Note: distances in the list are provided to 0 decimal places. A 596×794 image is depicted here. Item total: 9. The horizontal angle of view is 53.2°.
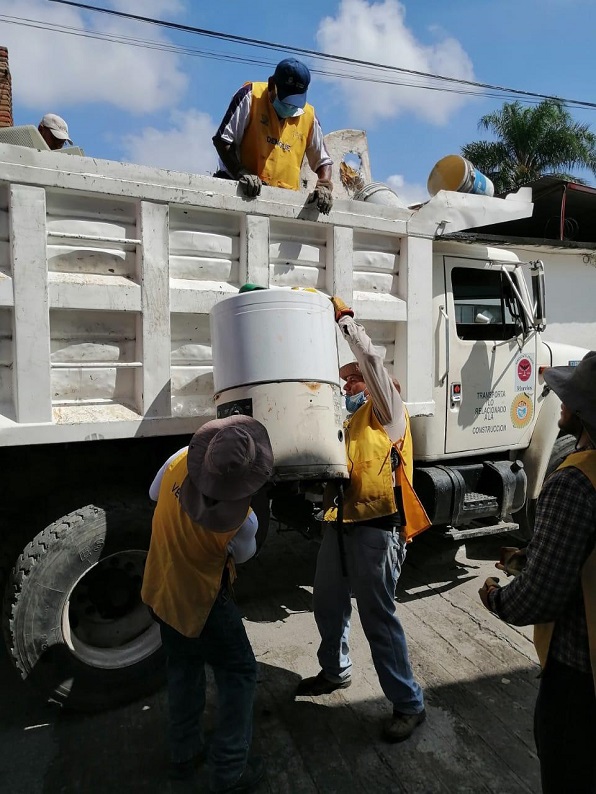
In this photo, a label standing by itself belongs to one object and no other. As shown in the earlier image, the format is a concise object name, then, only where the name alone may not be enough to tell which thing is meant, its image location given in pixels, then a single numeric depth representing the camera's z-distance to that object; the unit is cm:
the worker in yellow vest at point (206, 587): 195
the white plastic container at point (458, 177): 407
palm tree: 1941
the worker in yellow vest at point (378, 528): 264
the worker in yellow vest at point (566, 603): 160
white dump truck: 262
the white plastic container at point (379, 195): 375
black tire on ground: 269
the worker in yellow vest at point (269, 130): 348
